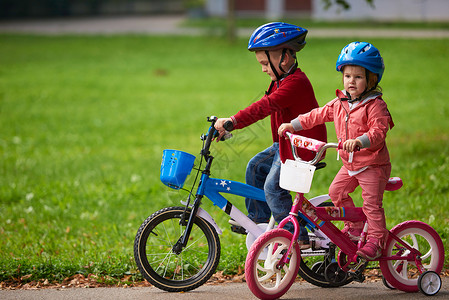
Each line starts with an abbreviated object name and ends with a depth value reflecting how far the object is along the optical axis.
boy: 8.20
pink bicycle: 7.73
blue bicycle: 8.08
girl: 7.67
